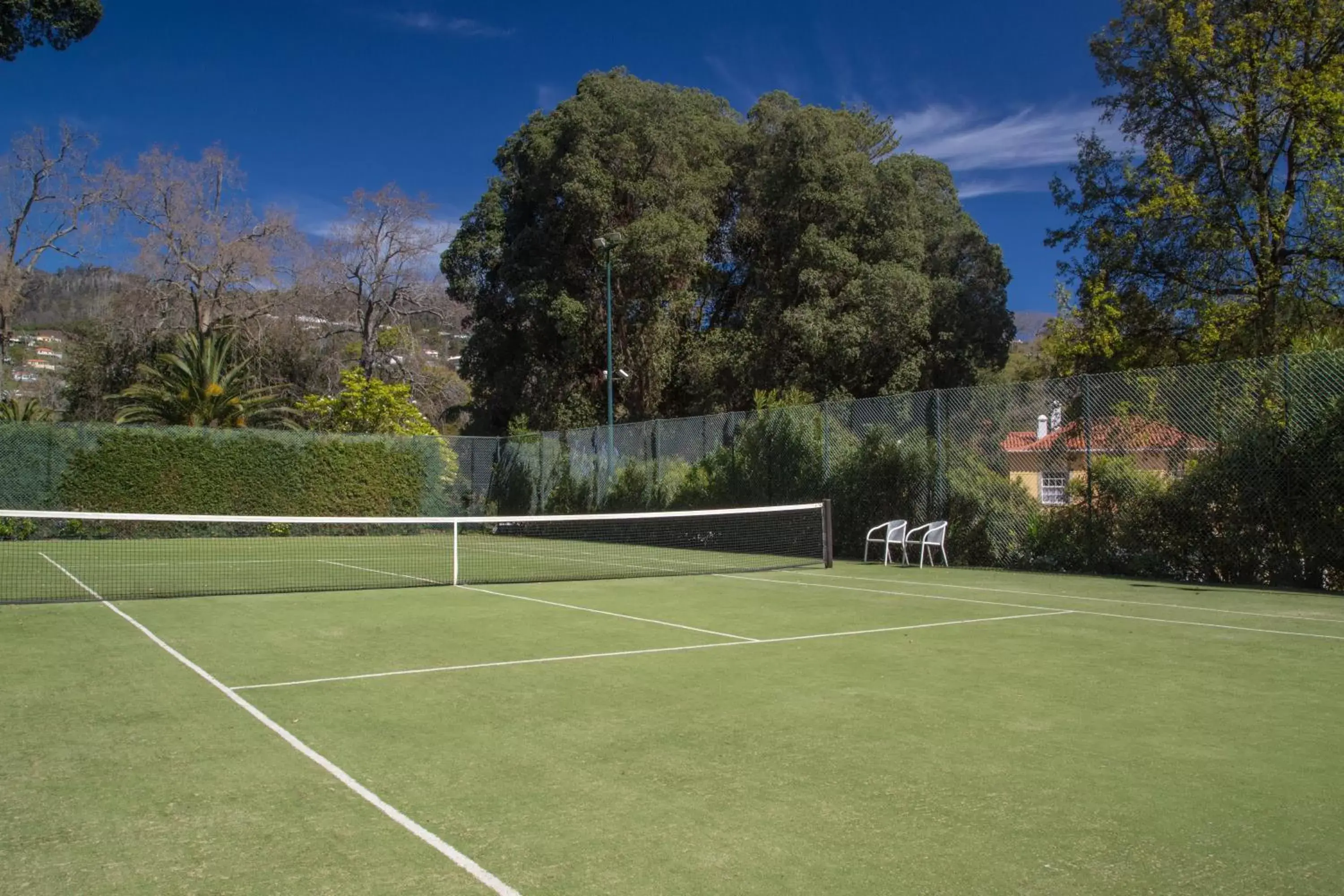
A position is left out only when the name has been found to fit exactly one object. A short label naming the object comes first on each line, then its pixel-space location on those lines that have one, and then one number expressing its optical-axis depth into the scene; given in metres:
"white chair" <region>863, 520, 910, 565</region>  15.32
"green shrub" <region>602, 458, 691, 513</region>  22.47
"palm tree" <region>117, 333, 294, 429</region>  27.14
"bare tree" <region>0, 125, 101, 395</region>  37.38
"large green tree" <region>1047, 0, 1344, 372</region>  17.16
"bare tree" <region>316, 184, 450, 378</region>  40.06
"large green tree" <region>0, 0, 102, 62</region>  24.28
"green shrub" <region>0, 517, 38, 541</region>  21.33
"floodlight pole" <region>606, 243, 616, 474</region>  23.97
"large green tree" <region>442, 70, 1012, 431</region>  29.80
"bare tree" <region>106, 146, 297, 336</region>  37.00
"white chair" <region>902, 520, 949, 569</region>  15.15
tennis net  12.77
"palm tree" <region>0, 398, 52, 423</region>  26.03
